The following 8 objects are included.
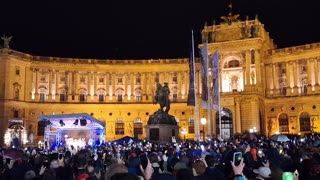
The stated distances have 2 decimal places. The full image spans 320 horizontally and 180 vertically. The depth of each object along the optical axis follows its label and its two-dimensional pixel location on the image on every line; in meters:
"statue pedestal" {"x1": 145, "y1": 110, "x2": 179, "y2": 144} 41.22
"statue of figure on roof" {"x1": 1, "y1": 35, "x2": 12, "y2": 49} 79.70
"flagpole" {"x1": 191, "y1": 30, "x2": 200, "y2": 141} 48.28
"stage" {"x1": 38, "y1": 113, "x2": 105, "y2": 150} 47.59
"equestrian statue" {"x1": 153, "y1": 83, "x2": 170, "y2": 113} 42.69
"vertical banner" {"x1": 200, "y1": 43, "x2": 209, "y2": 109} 44.81
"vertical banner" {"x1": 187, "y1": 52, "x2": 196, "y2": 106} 47.07
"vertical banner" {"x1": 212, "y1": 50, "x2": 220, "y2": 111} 47.44
